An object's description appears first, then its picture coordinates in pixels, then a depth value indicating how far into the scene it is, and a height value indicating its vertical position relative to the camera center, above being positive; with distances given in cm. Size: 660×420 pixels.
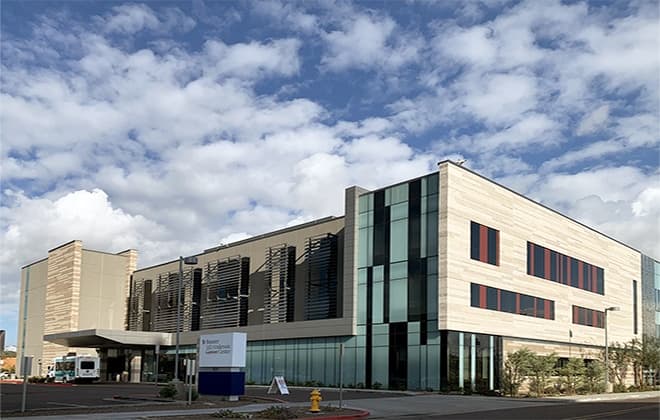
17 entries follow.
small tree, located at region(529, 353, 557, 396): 4741 -205
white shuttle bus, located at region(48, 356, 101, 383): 6769 -382
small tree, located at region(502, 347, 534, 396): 4728 -207
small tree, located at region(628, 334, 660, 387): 6250 -150
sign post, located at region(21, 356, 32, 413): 2470 -138
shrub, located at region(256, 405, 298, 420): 2528 -280
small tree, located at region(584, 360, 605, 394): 5208 -266
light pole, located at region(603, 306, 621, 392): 5288 -251
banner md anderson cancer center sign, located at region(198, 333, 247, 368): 3425 -94
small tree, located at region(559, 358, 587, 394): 4959 -237
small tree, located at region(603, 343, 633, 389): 6066 -176
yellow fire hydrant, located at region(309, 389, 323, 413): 2775 -257
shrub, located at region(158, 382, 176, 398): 3481 -290
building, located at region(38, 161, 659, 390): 4797 +339
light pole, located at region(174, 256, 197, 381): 3862 +351
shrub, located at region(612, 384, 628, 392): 5606 -364
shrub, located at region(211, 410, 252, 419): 2456 -278
